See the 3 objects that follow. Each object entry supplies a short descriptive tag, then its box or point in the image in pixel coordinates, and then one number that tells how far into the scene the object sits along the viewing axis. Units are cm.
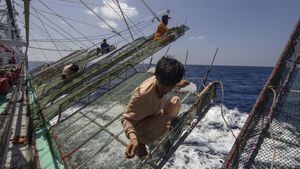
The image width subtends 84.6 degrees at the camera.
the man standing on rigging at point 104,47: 1001
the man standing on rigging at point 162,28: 741
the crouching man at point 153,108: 156
